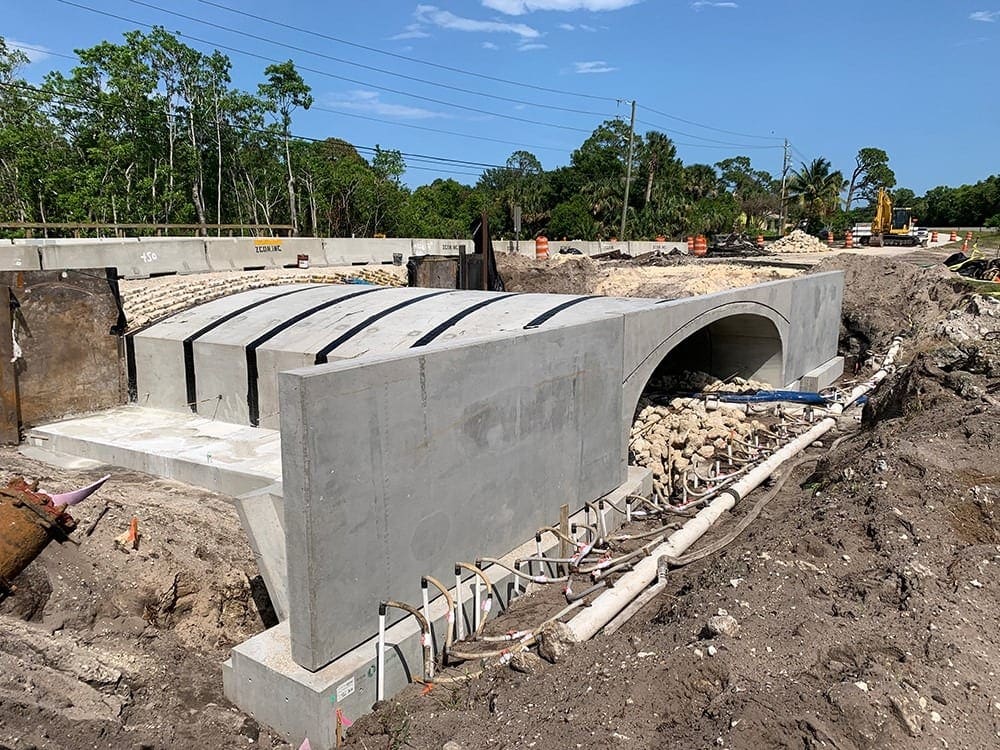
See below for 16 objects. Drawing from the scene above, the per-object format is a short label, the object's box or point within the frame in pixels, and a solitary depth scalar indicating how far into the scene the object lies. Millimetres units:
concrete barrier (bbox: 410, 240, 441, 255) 27180
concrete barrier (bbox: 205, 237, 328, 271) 19625
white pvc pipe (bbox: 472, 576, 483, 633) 6250
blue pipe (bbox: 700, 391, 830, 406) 13719
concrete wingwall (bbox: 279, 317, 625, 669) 4902
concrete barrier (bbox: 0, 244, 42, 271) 15289
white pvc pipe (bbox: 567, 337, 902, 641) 6062
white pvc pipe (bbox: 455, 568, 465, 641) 6059
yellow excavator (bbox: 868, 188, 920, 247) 40438
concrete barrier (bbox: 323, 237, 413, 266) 23359
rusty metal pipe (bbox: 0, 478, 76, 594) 5578
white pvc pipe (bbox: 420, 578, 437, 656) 5836
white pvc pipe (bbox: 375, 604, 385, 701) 5297
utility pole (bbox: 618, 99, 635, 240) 42556
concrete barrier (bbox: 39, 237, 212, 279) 16547
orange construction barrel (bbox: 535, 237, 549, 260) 30531
